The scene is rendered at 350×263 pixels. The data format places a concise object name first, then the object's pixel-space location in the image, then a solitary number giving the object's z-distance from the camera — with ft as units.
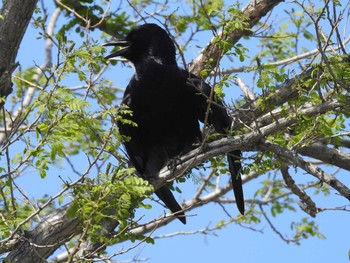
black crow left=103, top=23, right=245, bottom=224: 44.55
